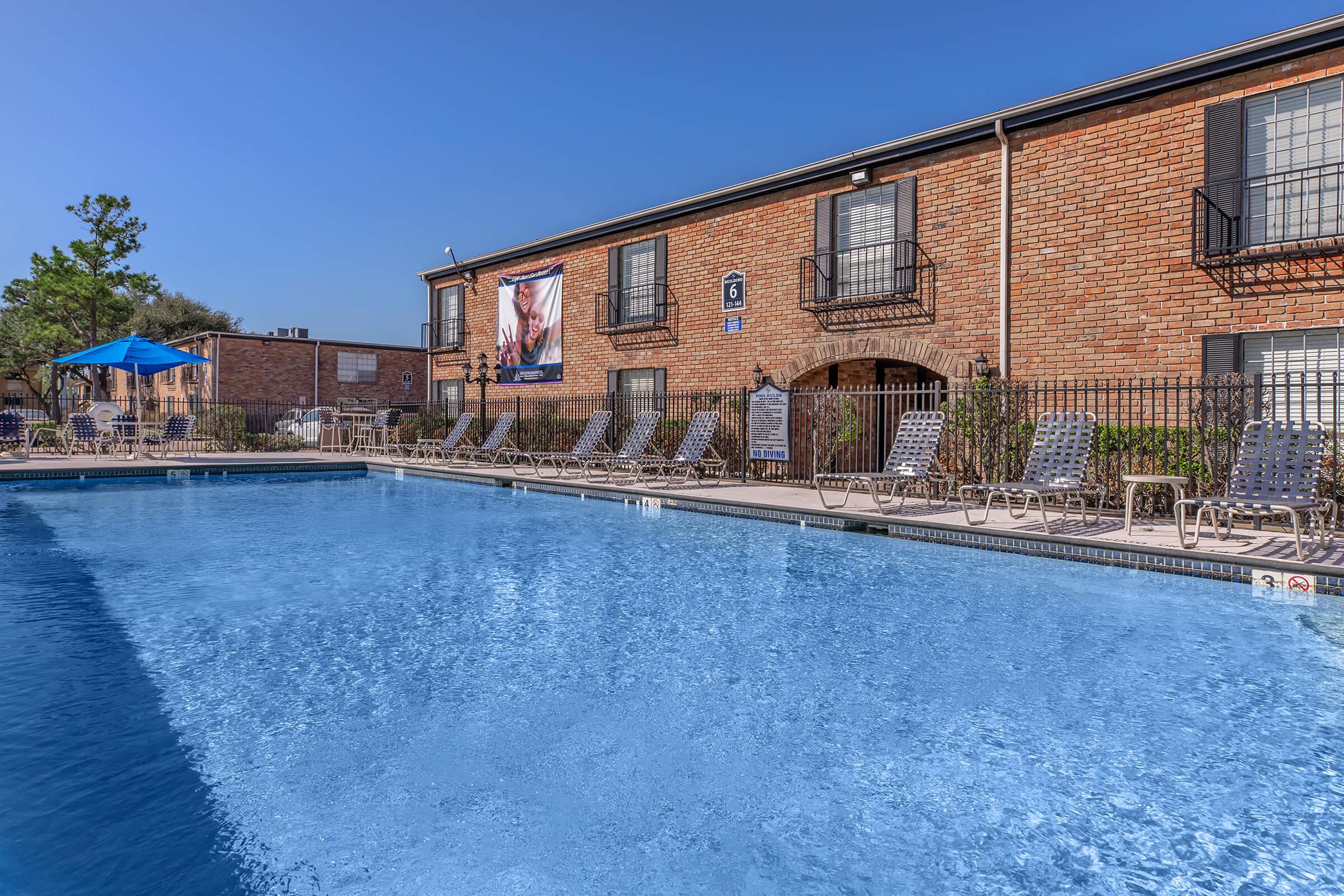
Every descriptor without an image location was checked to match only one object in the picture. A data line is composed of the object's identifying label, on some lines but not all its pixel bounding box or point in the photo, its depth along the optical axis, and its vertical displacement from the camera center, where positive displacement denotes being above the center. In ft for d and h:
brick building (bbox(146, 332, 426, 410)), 95.50 +8.42
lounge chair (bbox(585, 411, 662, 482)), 40.96 -0.58
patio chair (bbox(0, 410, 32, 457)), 54.08 +0.33
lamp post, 61.36 +5.14
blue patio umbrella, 50.80 +5.28
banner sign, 59.72 +8.71
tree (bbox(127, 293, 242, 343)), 130.31 +20.79
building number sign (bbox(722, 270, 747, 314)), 46.57 +8.85
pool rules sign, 40.27 +0.61
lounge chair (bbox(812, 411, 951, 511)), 28.86 -0.86
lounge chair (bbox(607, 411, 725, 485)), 40.06 -1.37
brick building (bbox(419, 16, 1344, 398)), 28.22 +9.00
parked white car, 78.18 +0.64
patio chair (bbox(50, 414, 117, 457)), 55.31 -0.25
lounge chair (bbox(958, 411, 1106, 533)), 26.12 -0.76
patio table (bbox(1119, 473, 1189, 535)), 22.27 -1.41
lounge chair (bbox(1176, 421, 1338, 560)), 20.21 -1.11
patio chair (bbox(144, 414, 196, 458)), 56.65 +0.12
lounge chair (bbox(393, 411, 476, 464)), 54.60 -0.72
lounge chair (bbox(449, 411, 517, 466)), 52.42 -1.00
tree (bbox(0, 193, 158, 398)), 95.55 +19.62
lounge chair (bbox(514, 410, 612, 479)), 44.65 -1.11
